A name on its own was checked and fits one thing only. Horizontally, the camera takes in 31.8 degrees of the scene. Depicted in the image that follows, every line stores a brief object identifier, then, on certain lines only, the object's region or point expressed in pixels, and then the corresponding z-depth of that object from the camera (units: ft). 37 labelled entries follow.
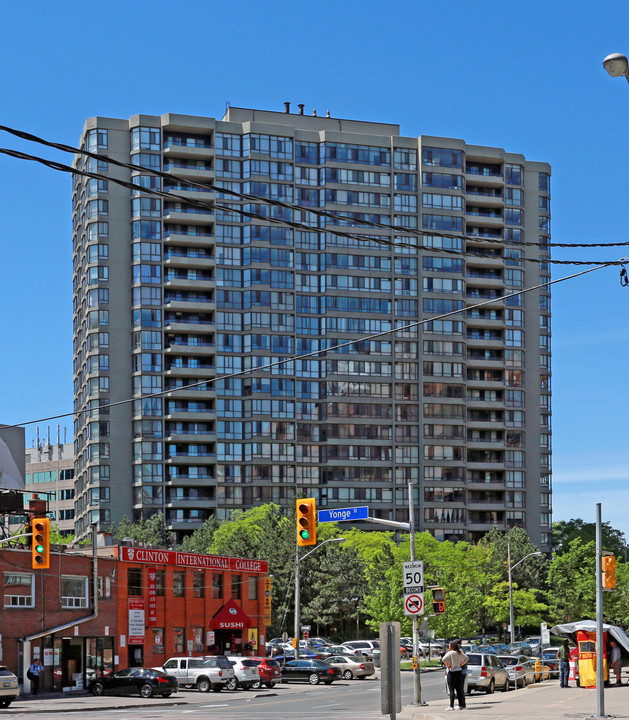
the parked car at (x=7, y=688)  135.74
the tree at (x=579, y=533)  508.94
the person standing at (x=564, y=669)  142.51
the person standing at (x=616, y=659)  136.15
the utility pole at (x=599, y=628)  87.35
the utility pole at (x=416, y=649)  116.78
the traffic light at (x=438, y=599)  124.88
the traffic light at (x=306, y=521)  108.37
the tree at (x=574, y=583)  294.05
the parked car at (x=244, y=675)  174.40
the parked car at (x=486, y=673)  146.51
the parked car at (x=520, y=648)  237.04
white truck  174.50
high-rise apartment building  420.77
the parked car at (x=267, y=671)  176.86
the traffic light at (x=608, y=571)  95.61
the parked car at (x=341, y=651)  223.96
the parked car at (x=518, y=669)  157.96
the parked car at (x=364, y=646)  249.96
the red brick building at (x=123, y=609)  175.32
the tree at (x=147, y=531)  370.12
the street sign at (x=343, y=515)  112.16
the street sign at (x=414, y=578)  115.09
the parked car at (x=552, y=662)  183.21
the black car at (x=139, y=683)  155.22
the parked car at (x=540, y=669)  174.70
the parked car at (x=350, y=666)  199.41
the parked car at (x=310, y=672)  189.67
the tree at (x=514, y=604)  325.01
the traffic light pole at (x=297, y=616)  205.36
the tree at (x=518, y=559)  348.18
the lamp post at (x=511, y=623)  277.44
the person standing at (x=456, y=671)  106.01
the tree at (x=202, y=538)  365.88
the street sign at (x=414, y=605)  113.29
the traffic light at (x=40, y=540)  130.00
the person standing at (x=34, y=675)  168.00
